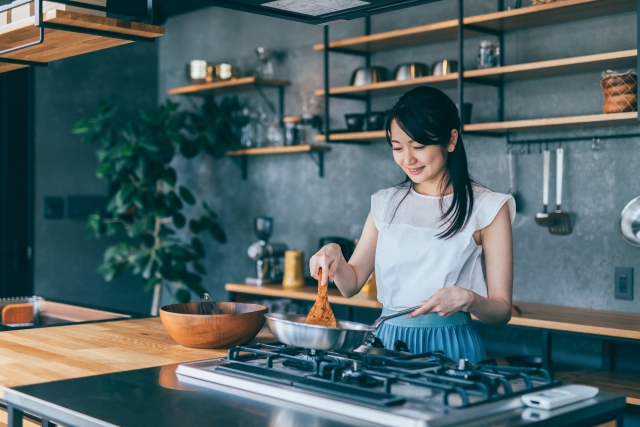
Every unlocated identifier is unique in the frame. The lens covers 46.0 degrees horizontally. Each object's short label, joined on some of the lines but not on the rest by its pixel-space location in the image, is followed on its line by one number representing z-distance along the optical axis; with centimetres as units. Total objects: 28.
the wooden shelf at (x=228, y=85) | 482
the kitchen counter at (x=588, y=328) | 294
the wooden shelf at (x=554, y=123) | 318
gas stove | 124
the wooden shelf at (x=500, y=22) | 335
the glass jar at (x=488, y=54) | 373
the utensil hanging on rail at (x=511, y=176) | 384
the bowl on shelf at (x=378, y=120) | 414
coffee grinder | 451
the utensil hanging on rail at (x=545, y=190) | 361
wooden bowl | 192
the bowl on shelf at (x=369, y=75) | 418
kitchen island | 125
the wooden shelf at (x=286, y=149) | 462
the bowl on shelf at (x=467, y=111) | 378
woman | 195
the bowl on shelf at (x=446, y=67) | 383
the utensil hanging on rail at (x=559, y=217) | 358
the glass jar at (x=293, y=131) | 472
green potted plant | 494
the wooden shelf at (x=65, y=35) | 197
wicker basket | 316
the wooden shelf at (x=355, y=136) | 409
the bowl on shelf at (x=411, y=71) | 395
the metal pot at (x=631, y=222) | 336
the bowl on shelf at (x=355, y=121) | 426
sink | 289
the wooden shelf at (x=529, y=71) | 325
